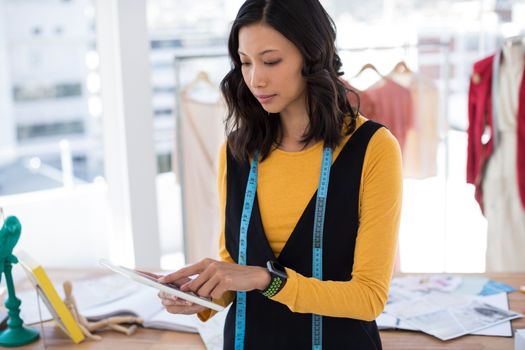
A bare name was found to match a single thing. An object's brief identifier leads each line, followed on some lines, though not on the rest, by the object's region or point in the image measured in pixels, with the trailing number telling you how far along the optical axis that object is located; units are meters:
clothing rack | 2.87
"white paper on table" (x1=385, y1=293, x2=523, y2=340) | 1.73
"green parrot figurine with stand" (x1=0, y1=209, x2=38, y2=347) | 1.68
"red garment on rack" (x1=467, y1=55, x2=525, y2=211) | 3.05
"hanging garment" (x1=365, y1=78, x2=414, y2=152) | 3.02
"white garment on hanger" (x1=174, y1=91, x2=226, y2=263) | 3.01
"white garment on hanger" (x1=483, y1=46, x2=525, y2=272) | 3.03
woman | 1.25
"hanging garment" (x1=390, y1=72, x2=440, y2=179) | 3.08
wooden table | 1.66
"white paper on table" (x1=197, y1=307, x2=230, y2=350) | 1.72
